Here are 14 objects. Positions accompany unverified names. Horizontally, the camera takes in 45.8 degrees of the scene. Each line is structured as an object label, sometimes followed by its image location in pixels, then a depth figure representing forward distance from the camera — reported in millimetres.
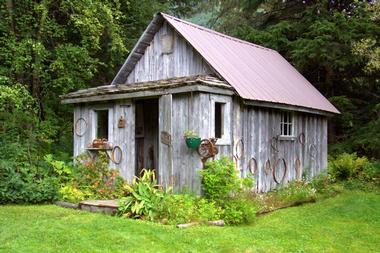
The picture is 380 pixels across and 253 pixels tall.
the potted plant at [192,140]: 10430
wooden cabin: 11000
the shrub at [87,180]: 11719
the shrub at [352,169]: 16219
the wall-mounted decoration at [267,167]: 13258
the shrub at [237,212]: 9688
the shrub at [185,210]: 9312
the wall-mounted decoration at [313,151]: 16000
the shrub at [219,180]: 10109
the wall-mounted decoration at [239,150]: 11875
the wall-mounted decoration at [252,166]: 12516
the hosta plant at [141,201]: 9461
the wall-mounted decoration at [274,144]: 13602
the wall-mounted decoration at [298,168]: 15004
